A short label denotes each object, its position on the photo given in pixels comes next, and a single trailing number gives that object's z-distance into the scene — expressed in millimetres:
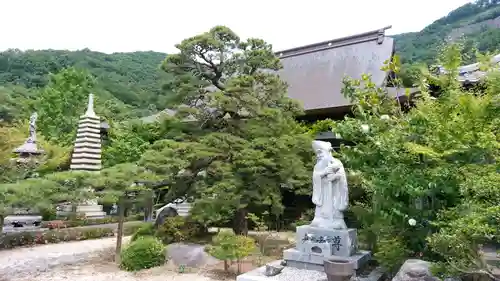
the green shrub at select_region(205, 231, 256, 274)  7414
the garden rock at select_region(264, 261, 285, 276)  6282
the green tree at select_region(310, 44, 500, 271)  4277
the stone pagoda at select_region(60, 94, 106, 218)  14547
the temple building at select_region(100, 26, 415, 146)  12969
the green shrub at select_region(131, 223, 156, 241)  9933
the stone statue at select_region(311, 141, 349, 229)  6781
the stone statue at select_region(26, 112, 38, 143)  14316
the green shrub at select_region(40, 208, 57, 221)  14429
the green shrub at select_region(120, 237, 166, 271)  8023
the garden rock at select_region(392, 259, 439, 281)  4688
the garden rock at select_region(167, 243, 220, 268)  8391
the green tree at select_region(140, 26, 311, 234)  8867
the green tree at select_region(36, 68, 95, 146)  23609
